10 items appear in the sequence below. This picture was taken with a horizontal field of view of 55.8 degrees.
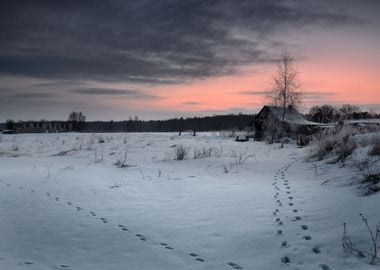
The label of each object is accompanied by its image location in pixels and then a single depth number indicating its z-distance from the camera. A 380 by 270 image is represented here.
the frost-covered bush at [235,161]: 12.07
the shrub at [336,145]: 10.16
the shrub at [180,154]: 13.90
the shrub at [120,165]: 12.44
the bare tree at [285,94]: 31.17
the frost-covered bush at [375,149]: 8.38
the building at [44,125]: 96.25
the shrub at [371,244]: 3.58
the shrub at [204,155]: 14.07
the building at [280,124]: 31.42
